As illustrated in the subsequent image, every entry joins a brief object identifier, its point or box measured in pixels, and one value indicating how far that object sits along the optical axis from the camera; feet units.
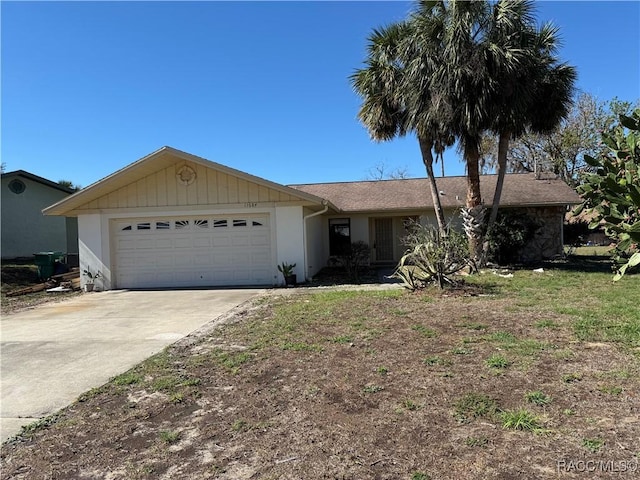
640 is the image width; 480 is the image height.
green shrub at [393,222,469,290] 32.48
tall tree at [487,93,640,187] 89.45
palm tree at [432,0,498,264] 39.40
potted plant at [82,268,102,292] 46.87
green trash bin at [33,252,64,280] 51.43
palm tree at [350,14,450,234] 41.91
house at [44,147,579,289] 44.37
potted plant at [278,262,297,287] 43.91
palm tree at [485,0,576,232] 39.50
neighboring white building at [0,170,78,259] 65.67
